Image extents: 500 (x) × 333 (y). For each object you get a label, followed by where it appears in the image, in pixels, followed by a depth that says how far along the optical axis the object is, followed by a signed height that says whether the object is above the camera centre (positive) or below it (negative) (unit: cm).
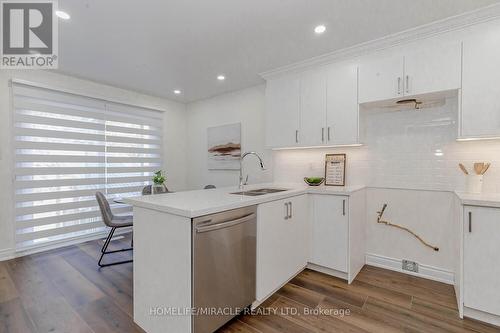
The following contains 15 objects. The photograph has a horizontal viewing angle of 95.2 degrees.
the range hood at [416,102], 230 +69
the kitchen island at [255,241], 145 -65
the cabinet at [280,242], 195 -75
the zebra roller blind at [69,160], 311 +4
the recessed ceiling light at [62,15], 203 +134
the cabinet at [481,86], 195 +69
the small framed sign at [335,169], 299 -7
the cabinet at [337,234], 240 -77
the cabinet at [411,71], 213 +95
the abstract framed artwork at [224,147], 413 +32
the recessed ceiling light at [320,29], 223 +134
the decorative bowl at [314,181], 295 -22
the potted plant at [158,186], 329 -33
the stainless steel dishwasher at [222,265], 144 -72
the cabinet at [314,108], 268 +72
